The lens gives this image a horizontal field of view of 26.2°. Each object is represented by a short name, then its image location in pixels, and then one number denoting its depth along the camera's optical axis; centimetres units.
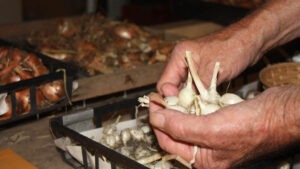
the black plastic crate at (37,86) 84
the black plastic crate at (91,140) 68
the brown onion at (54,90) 91
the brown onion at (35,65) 95
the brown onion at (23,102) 87
